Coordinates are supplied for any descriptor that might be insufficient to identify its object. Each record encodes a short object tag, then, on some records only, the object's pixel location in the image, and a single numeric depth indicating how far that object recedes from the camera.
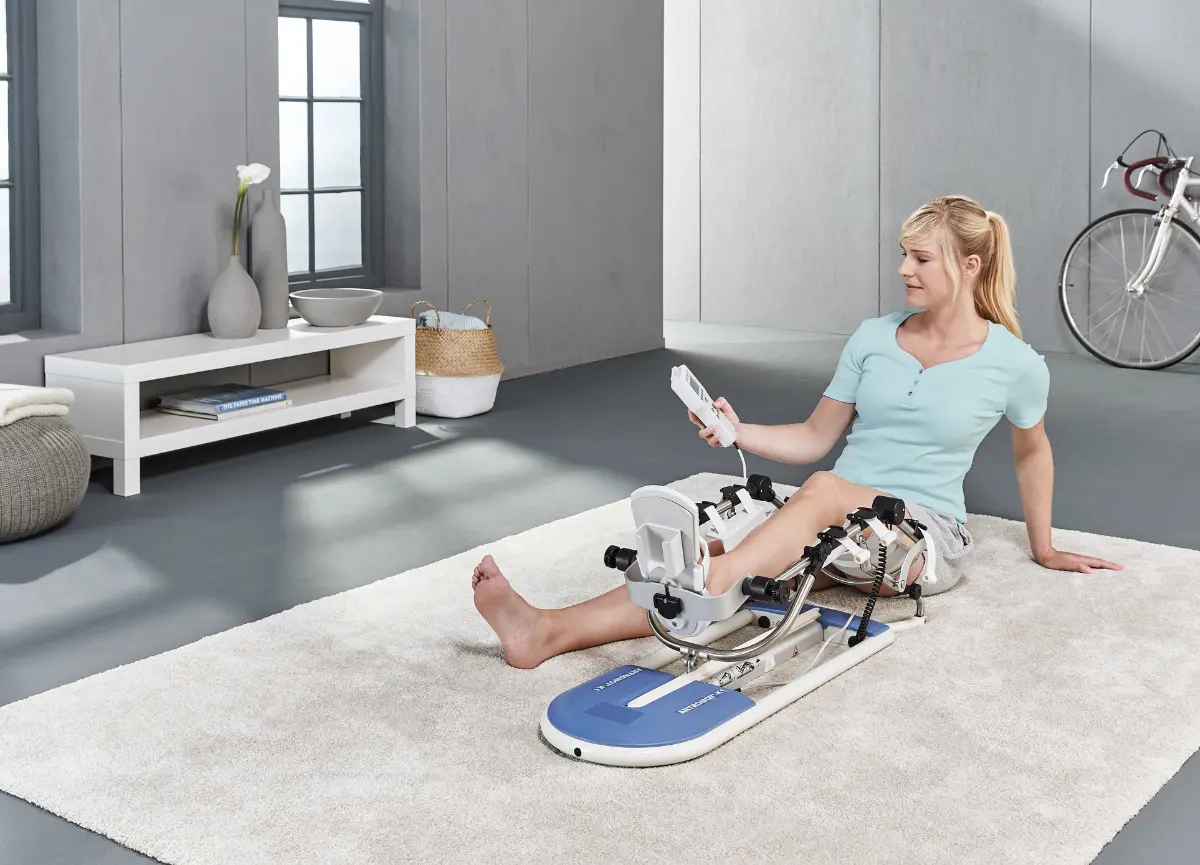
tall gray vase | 4.97
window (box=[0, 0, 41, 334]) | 4.49
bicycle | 6.47
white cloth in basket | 5.71
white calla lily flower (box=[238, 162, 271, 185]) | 4.77
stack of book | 4.57
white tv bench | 4.21
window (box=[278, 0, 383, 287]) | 5.61
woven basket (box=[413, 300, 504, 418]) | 5.46
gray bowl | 4.99
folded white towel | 3.63
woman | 2.90
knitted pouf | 3.61
